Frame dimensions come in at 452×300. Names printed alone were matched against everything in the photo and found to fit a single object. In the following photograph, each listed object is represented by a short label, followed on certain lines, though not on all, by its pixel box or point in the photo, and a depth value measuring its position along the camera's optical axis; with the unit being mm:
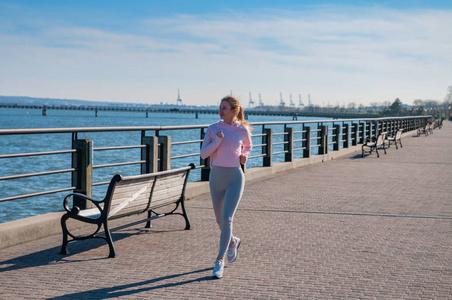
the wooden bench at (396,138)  25364
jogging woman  5723
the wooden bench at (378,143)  21516
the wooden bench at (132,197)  6234
